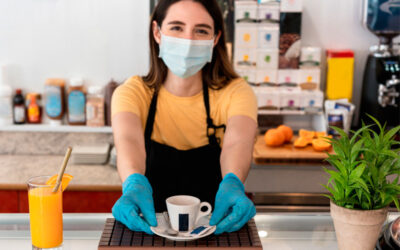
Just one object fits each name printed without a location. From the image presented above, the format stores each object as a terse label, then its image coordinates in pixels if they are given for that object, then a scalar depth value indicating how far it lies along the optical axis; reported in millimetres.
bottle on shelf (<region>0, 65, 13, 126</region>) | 2838
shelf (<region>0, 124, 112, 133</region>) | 2881
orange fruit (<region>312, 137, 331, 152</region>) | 2495
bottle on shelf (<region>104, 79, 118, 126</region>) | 2834
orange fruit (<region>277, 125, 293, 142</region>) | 2666
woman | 1653
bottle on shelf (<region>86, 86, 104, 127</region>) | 2854
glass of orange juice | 1105
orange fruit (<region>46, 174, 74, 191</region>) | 1137
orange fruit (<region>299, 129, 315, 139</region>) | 2645
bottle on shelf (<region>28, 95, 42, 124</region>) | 2891
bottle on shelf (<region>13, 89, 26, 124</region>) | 2883
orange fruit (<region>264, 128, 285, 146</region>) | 2605
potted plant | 1053
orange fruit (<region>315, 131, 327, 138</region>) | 2664
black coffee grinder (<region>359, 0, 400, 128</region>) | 2680
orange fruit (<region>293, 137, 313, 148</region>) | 2594
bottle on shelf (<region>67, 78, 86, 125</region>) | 2857
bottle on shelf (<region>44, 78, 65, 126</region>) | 2857
